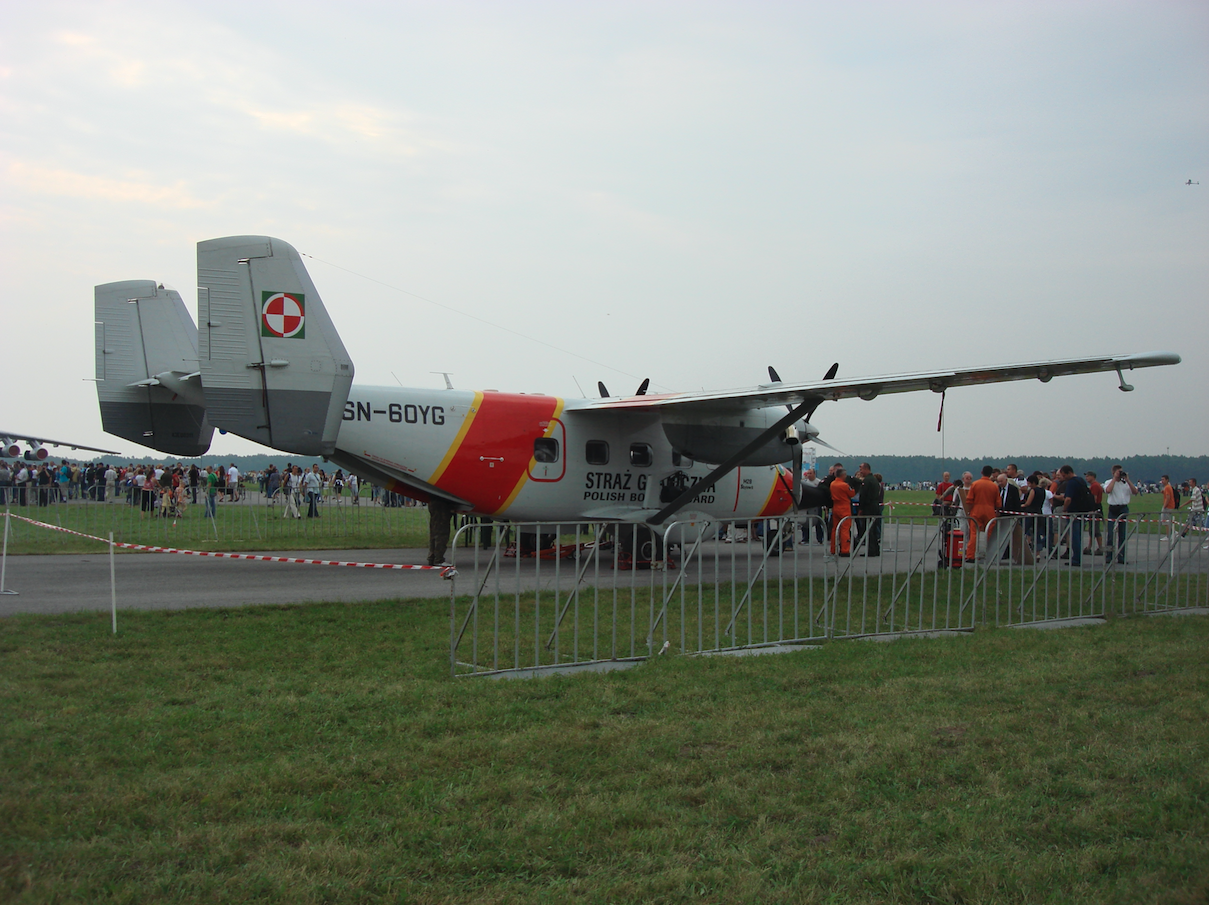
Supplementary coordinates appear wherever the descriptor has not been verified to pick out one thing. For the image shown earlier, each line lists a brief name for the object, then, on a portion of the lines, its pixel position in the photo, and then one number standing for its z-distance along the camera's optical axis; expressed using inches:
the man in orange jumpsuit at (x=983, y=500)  609.9
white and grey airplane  519.2
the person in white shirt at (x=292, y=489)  1120.8
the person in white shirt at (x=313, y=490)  1080.8
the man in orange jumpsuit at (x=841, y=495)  669.7
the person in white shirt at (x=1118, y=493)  818.8
